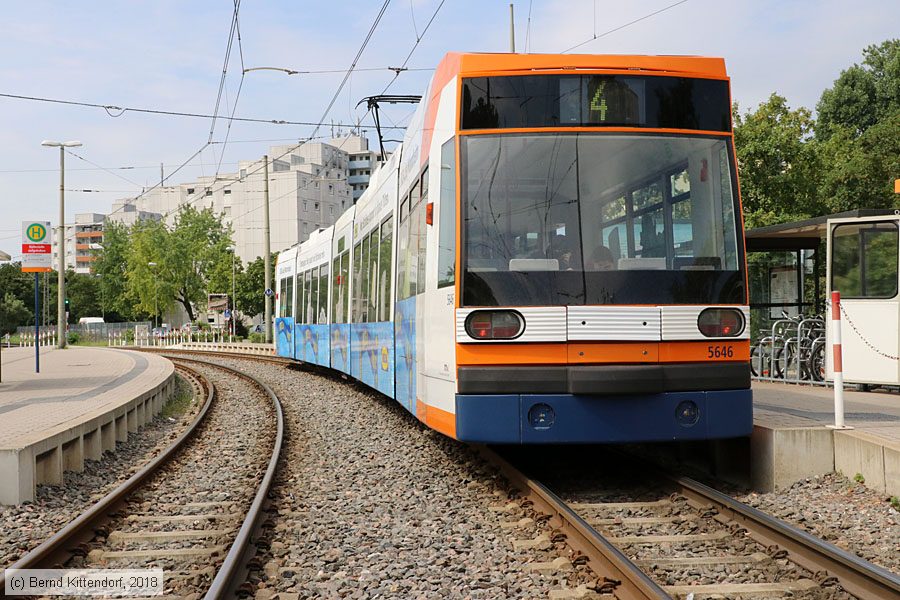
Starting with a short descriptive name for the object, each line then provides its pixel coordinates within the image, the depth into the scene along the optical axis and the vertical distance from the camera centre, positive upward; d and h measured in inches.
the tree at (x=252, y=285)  3334.2 +140.8
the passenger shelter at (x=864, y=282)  471.5 +16.5
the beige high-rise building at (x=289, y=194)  3961.6 +562.6
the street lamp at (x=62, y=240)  1531.7 +142.6
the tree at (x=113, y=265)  3700.3 +241.0
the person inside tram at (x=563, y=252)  273.4 +19.1
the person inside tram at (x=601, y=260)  273.7 +16.7
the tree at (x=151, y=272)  3107.8 +180.4
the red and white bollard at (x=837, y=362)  292.4 -13.7
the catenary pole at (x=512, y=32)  949.8 +280.3
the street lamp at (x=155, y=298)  3038.9 +93.8
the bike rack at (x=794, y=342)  552.4 -14.3
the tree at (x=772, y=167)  1229.1 +193.0
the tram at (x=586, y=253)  269.4 +18.9
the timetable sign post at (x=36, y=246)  716.0 +61.4
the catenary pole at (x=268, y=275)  1560.9 +81.0
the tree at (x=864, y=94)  1987.0 +453.4
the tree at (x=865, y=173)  1514.5 +219.5
